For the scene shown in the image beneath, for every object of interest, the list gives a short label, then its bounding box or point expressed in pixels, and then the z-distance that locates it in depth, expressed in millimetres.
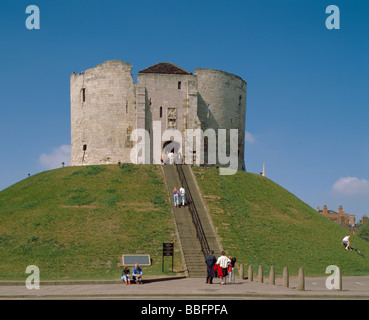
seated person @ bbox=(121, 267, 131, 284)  22516
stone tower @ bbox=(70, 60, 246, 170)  49969
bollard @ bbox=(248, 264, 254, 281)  24580
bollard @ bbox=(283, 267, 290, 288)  21000
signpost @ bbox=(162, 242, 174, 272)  26047
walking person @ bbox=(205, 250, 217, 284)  22797
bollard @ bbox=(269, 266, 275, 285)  22406
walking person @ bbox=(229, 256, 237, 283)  23031
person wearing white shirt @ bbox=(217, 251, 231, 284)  22688
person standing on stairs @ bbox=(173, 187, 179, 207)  35000
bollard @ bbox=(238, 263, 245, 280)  25469
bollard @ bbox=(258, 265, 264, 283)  23497
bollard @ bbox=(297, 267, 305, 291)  19733
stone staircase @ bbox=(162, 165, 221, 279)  27422
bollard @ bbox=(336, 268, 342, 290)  20295
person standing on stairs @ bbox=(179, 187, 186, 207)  35188
